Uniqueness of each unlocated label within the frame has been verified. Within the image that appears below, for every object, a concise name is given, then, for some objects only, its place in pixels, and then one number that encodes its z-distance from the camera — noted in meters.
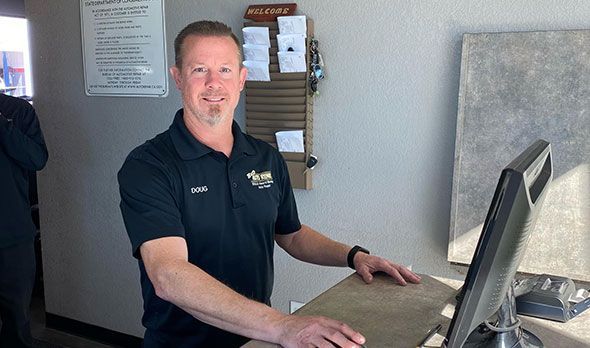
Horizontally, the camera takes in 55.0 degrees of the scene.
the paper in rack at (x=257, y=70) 2.50
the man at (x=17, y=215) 2.61
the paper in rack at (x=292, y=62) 2.42
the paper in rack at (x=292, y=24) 2.39
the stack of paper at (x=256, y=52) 2.48
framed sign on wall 2.87
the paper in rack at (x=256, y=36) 2.47
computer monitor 0.76
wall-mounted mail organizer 2.46
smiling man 1.36
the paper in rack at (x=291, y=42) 2.41
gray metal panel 1.97
